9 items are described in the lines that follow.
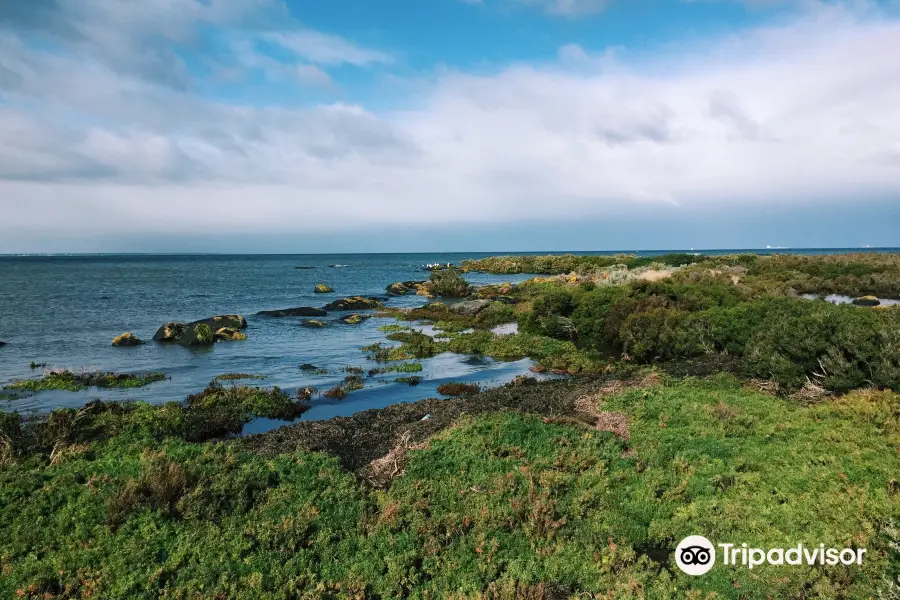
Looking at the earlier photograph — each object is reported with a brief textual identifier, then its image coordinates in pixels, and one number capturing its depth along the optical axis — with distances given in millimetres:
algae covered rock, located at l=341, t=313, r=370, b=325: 40750
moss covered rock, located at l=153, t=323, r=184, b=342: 32312
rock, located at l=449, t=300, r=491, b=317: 41156
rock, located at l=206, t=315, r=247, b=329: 35809
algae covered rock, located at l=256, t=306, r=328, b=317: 45219
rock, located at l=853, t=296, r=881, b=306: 35156
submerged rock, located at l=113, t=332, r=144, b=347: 30984
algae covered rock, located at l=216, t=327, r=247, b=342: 33344
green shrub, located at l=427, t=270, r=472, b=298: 61031
